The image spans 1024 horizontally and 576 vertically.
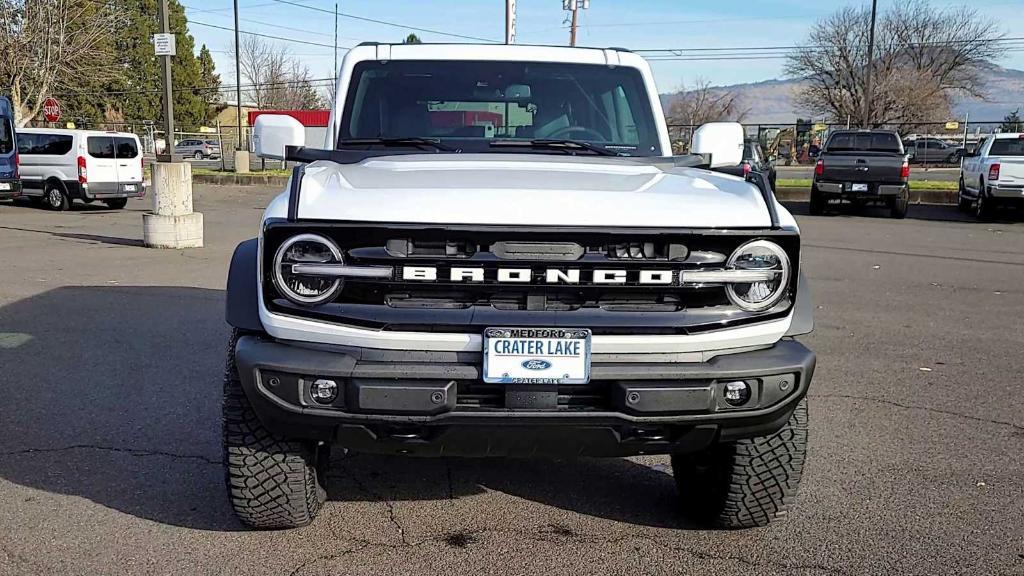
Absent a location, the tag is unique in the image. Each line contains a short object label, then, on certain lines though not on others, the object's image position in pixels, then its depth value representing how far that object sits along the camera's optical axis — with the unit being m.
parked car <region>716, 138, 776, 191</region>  19.41
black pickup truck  18.69
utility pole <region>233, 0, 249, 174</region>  34.47
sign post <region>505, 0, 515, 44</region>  31.14
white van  19.88
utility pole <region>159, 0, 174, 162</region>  13.15
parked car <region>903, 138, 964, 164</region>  42.44
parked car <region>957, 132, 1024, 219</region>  17.58
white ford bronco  2.91
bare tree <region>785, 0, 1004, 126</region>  58.06
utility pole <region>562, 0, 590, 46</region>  42.53
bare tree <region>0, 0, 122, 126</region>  31.75
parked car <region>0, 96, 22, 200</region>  19.26
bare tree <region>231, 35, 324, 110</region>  70.88
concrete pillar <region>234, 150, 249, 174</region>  34.44
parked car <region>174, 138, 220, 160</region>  49.09
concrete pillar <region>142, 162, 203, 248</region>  12.35
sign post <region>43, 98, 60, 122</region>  31.73
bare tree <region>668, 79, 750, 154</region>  55.65
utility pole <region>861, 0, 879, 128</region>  35.16
